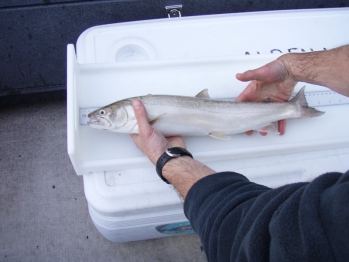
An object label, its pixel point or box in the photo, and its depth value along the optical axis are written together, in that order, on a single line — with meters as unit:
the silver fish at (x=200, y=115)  1.47
